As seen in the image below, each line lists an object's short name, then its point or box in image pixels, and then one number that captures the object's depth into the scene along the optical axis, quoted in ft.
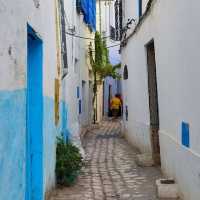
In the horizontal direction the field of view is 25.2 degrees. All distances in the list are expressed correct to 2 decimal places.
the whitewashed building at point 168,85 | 18.21
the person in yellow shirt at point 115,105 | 81.00
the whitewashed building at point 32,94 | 11.76
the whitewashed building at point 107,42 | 80.94
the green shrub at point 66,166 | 23.62
